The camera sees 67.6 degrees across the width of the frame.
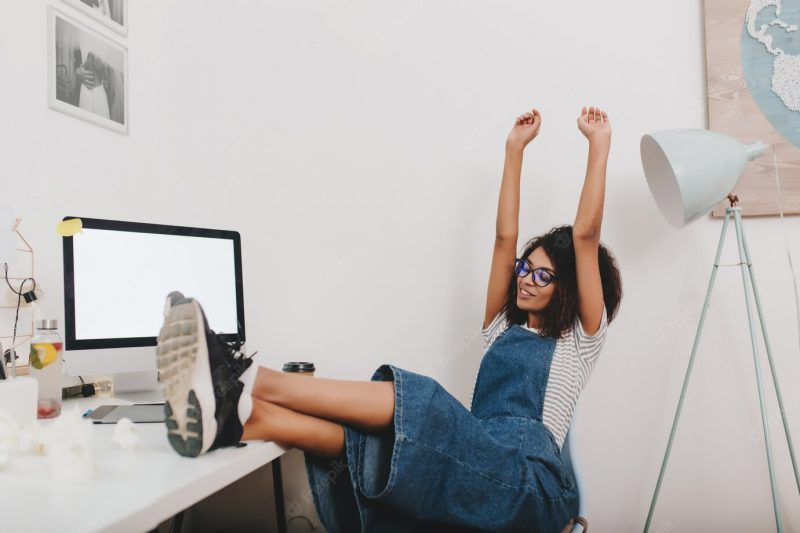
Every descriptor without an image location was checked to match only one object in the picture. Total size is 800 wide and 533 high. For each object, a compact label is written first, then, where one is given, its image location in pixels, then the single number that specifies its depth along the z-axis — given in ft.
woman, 2.94
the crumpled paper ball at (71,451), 2.53
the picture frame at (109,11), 6.20
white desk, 2.04
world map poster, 5.62
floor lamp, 4.63
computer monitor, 4.56
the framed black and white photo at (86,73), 5.73
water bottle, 4.02
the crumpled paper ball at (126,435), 2.94
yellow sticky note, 4.43
